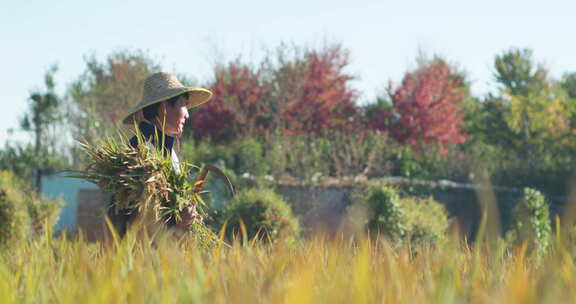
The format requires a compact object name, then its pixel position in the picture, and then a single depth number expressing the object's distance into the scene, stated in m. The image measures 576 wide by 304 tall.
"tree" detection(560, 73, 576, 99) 35.06
